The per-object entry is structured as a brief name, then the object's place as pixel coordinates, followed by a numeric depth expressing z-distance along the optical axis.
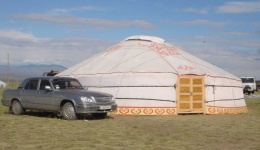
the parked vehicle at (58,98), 15.34
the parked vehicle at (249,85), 45.81
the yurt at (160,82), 18.89
